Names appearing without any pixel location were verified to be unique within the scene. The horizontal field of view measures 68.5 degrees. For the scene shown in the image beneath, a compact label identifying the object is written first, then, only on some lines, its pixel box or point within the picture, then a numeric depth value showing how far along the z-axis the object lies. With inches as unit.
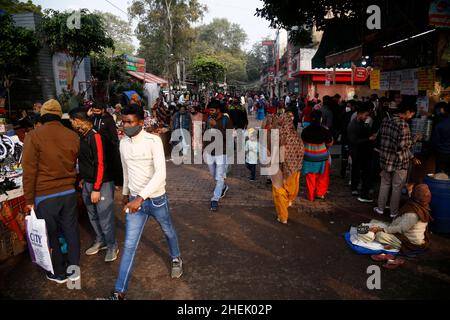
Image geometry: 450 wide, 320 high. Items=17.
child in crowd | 311.6
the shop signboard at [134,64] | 810.2
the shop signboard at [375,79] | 346.3
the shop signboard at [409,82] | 293.0
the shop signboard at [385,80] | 348.1
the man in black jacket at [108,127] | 159.3
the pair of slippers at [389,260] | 155.3
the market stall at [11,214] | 162.4
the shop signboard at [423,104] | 264.5
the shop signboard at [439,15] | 203.5
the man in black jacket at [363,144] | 249.8
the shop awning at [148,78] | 909.9
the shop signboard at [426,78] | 250.6
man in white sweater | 125.2
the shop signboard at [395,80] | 325.1
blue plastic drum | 189.6
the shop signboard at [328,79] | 662.6
